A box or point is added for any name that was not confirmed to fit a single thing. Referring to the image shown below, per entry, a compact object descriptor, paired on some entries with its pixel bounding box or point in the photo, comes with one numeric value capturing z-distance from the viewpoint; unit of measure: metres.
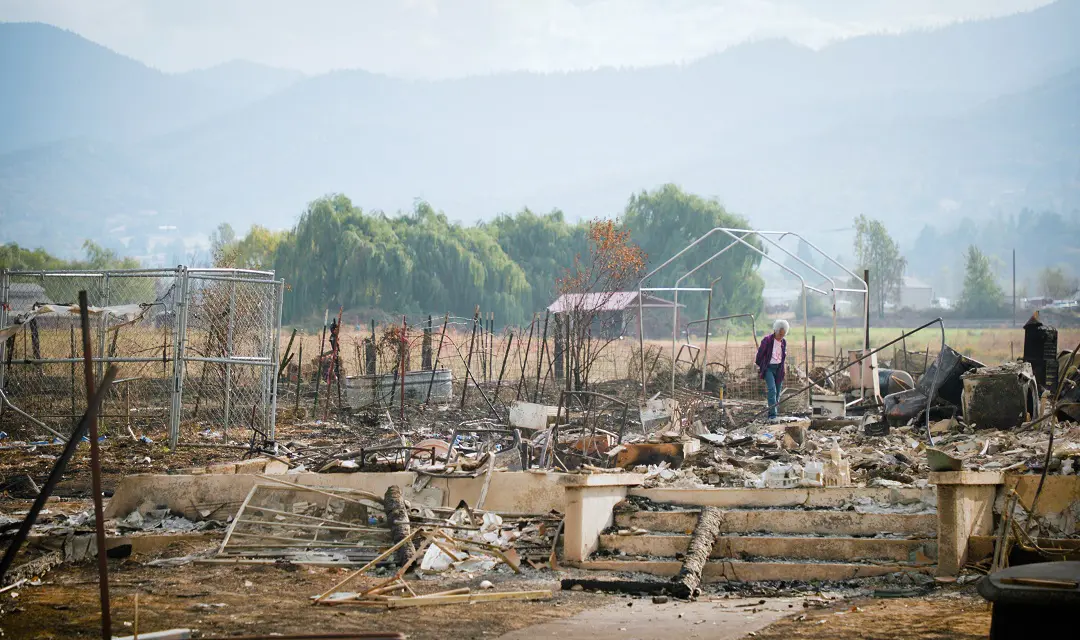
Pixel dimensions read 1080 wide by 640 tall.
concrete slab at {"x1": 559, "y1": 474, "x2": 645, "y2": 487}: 16.42
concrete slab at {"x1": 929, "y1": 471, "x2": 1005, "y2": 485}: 14.23
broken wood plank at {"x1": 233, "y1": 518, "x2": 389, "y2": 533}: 17.14
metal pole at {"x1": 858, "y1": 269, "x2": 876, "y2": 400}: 35.06
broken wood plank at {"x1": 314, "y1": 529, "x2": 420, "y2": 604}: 13.49
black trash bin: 8.46
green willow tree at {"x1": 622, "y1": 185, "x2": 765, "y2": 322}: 139.37
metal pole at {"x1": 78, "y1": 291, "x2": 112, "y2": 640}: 8.25
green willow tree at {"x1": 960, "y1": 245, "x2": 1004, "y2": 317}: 173.75
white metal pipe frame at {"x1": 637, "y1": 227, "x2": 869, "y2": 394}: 37.23
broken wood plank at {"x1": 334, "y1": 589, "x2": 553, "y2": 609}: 13.28
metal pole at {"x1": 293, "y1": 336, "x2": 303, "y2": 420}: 34.69
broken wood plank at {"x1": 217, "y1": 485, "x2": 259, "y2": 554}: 16.66
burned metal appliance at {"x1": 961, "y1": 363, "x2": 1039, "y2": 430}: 26.00
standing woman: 30.61
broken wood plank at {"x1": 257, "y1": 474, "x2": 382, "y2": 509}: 18.04
